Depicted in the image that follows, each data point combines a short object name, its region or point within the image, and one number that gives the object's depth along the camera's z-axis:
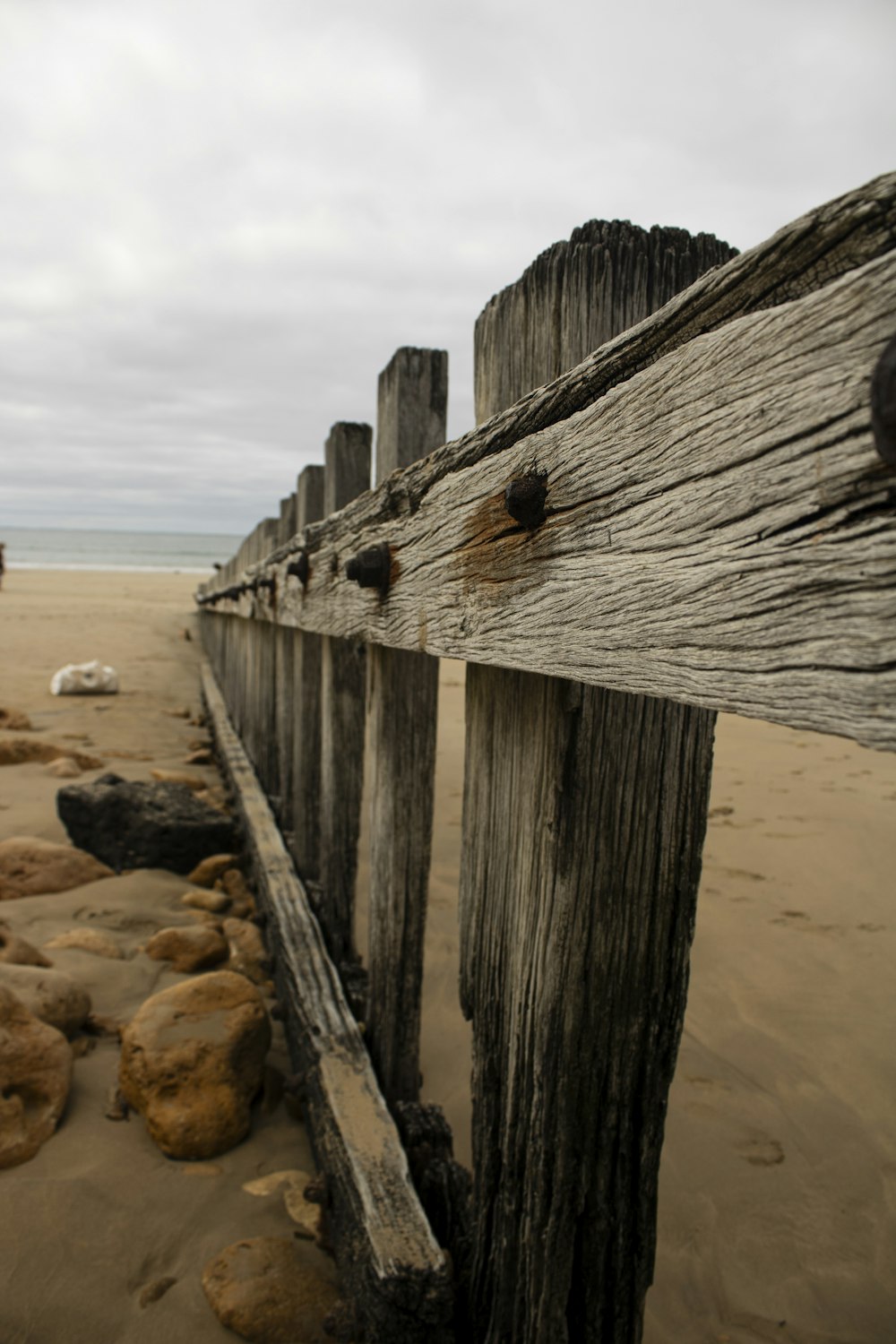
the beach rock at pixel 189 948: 3.32
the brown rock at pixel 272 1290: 1.82
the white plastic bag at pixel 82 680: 9.45
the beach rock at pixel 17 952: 2.90
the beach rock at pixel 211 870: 4.37
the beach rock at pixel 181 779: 6.12
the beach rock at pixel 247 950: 3.43
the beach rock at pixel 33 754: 6.12
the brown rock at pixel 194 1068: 2.36
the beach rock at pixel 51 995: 2.64
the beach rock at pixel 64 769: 5.94
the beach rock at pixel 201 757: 7.35
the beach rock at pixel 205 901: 4.03
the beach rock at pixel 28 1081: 2.24
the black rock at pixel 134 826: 4.30
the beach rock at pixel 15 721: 7.30
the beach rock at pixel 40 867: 3.79
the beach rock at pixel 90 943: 3.31
